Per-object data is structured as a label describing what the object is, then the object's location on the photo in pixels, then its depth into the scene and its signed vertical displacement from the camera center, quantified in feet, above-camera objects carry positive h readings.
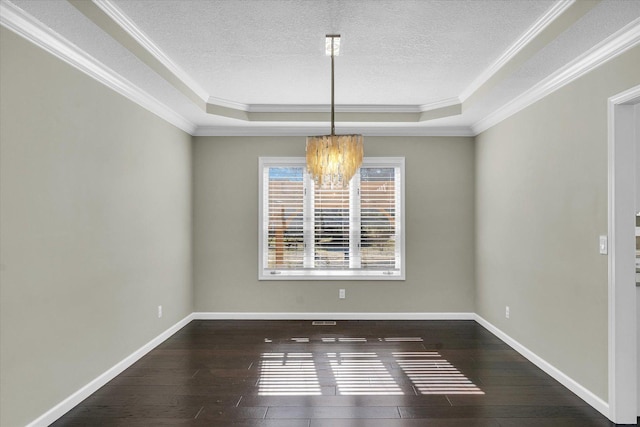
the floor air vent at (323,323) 18.00 -4.36
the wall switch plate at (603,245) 9.72 -0.49
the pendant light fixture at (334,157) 10.36 +1.68
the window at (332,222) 19.19 +0.07
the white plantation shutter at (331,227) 19.24 -0.17
